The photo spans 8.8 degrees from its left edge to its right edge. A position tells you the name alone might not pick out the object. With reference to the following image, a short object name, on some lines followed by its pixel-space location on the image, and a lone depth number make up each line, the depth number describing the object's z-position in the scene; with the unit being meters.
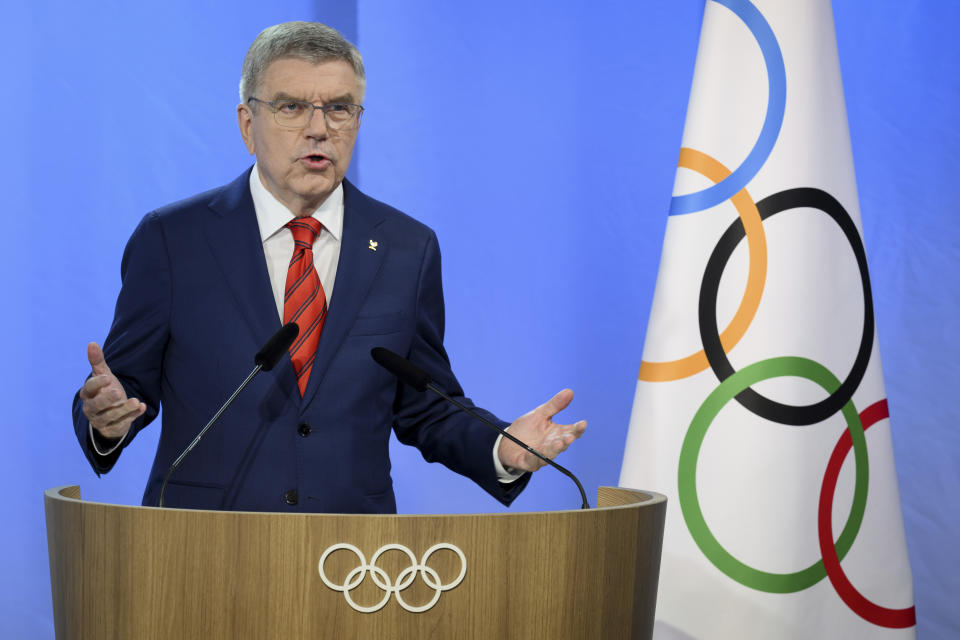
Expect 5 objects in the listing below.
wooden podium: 7.42
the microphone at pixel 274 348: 7.64
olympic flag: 8.22
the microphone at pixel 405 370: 7.69
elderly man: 7.86
